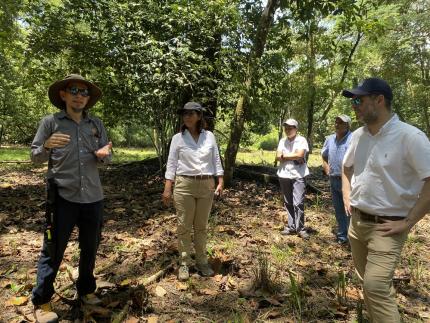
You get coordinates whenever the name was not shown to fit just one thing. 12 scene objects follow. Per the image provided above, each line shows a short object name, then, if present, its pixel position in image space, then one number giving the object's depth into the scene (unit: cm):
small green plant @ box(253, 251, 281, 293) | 449
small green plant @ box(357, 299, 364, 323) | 366
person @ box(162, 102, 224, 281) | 479
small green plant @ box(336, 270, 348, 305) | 420
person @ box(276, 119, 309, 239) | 665
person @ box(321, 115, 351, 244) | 626
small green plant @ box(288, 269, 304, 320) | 394
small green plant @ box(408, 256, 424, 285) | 495
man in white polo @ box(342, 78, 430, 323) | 288
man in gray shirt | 355
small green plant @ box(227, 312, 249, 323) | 368
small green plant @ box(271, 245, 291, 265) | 549
